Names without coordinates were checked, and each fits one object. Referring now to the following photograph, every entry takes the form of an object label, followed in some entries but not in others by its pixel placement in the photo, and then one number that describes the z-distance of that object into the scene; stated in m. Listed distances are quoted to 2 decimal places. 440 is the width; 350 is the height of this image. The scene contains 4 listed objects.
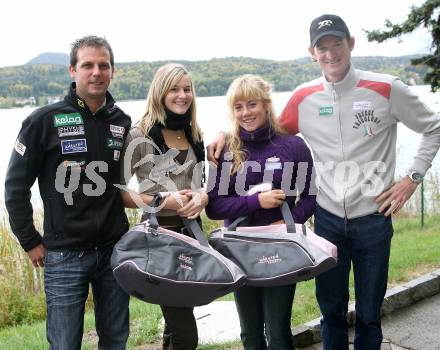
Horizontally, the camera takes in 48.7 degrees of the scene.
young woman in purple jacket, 2.86
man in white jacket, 2.96
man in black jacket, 2.64
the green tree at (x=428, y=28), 7.82
